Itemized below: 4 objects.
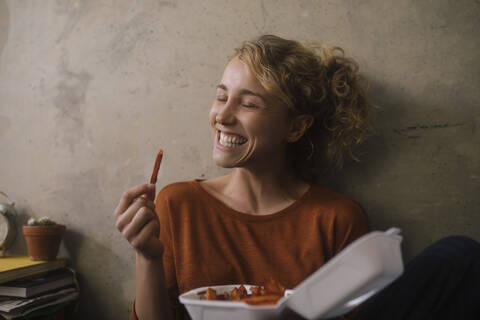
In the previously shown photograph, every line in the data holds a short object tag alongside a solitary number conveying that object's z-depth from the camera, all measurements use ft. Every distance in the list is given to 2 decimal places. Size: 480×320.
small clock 5.17
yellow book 4.34
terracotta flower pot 4.78
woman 3.80
